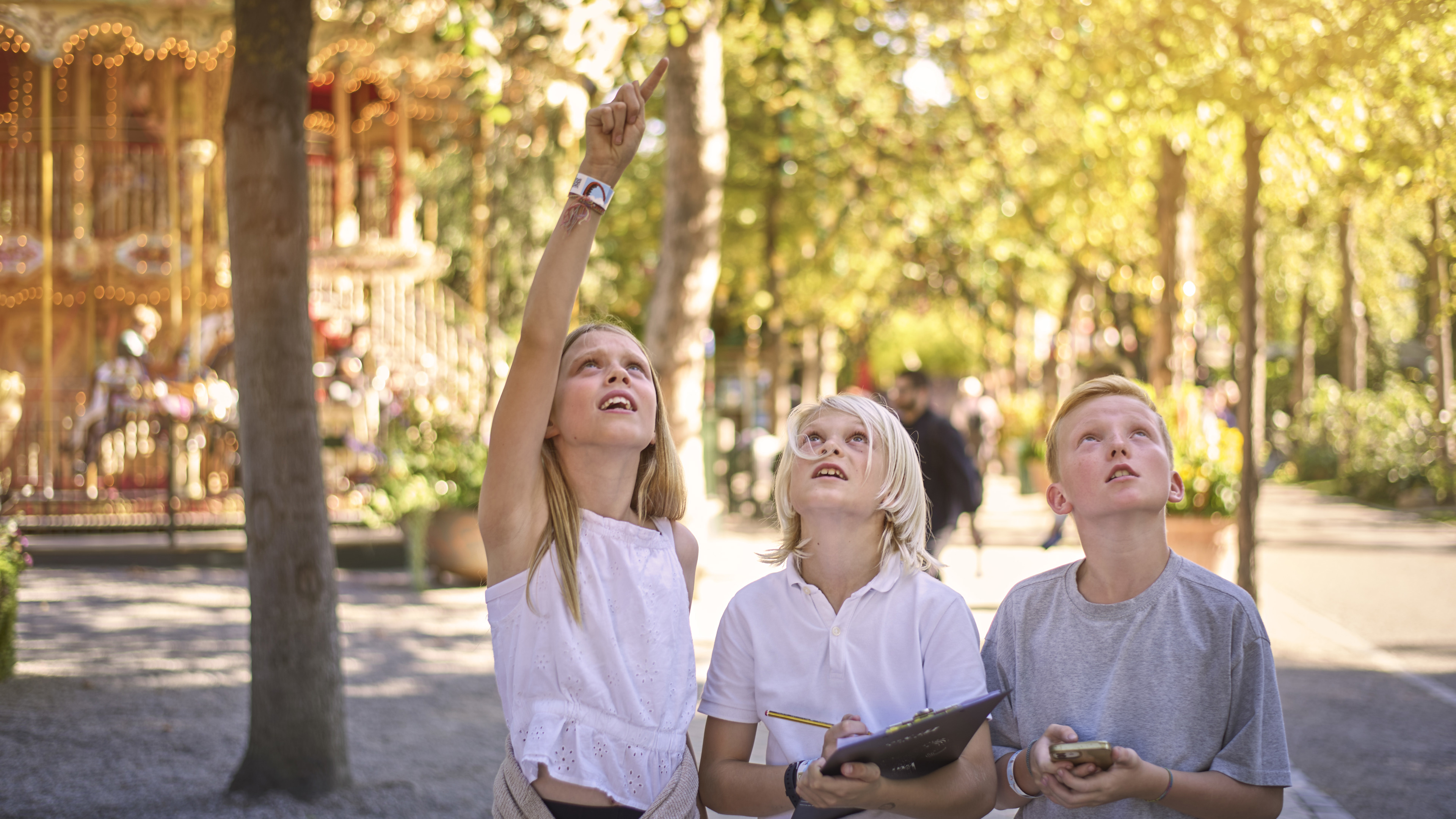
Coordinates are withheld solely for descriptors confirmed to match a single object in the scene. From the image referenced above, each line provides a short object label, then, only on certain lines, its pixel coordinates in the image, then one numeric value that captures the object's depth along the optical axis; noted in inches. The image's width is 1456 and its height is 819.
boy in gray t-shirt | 84.7
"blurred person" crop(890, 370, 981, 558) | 355.6
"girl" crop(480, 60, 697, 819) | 88.6
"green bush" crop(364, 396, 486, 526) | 437.7
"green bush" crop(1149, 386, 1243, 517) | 369.1
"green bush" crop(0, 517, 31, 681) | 255.6
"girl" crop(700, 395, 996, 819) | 88.6
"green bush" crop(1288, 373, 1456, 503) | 860.0
